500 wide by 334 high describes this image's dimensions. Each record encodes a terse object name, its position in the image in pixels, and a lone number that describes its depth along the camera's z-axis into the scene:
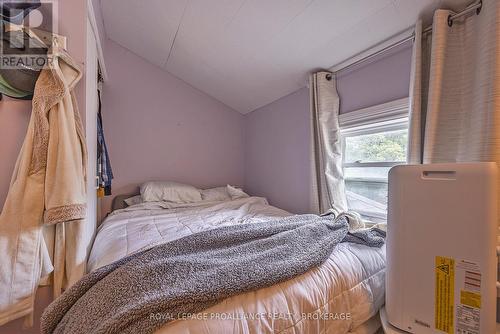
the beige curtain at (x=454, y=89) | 1.00
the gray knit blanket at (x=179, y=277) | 0.57
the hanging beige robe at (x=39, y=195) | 0.78
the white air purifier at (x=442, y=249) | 0.64
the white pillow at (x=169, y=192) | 2.25
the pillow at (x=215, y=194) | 2.53
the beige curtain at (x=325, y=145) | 1.82
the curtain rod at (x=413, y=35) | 1.08
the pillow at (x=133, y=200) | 2.29
